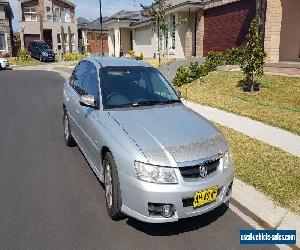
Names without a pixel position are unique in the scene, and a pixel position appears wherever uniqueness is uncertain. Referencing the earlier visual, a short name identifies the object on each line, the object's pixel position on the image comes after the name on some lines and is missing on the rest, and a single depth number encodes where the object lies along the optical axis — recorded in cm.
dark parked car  2785
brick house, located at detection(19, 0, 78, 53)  3498
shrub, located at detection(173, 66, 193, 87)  1169
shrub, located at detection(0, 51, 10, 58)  3099
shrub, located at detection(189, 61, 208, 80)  1187
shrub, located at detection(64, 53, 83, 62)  2953
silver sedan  272
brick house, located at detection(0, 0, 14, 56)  3101
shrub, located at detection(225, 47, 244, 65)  1262
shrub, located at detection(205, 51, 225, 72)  1243
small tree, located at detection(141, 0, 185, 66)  1664
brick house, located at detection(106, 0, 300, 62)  1147
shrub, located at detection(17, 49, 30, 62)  2681
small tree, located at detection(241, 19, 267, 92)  899
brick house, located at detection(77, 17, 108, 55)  4154
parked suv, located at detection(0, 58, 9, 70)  2128
